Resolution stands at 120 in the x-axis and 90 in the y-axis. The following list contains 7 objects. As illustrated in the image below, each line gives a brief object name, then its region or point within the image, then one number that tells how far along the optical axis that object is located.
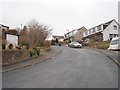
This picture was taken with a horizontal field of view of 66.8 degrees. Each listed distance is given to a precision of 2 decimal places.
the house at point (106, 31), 26.96
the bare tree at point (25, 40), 13.73
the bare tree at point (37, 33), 14.50
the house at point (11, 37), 14.93
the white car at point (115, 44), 13.53
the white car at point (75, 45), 20.11
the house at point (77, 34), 37.19
